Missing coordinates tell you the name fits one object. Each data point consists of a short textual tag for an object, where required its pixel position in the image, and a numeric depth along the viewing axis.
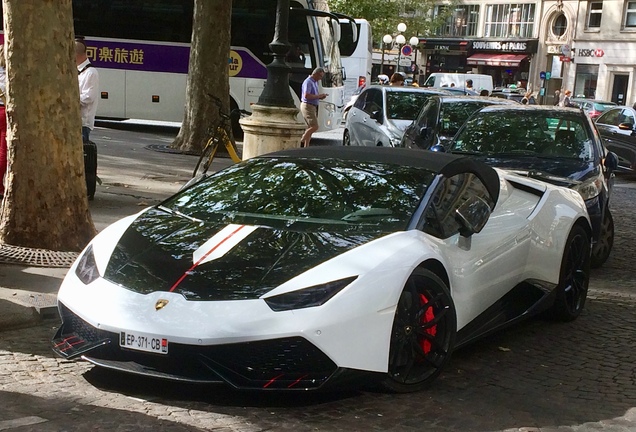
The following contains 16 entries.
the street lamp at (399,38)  45.90
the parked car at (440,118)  13.52
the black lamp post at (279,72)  11.71
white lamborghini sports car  4.75
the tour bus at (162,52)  23.77
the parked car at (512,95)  38.12
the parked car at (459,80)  44.00
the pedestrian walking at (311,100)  20.02
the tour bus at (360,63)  37.34
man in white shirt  10.50
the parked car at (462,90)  27.78
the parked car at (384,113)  17.31
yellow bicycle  14.89
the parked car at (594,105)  29.42
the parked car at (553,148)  9.66
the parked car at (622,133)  21.89
